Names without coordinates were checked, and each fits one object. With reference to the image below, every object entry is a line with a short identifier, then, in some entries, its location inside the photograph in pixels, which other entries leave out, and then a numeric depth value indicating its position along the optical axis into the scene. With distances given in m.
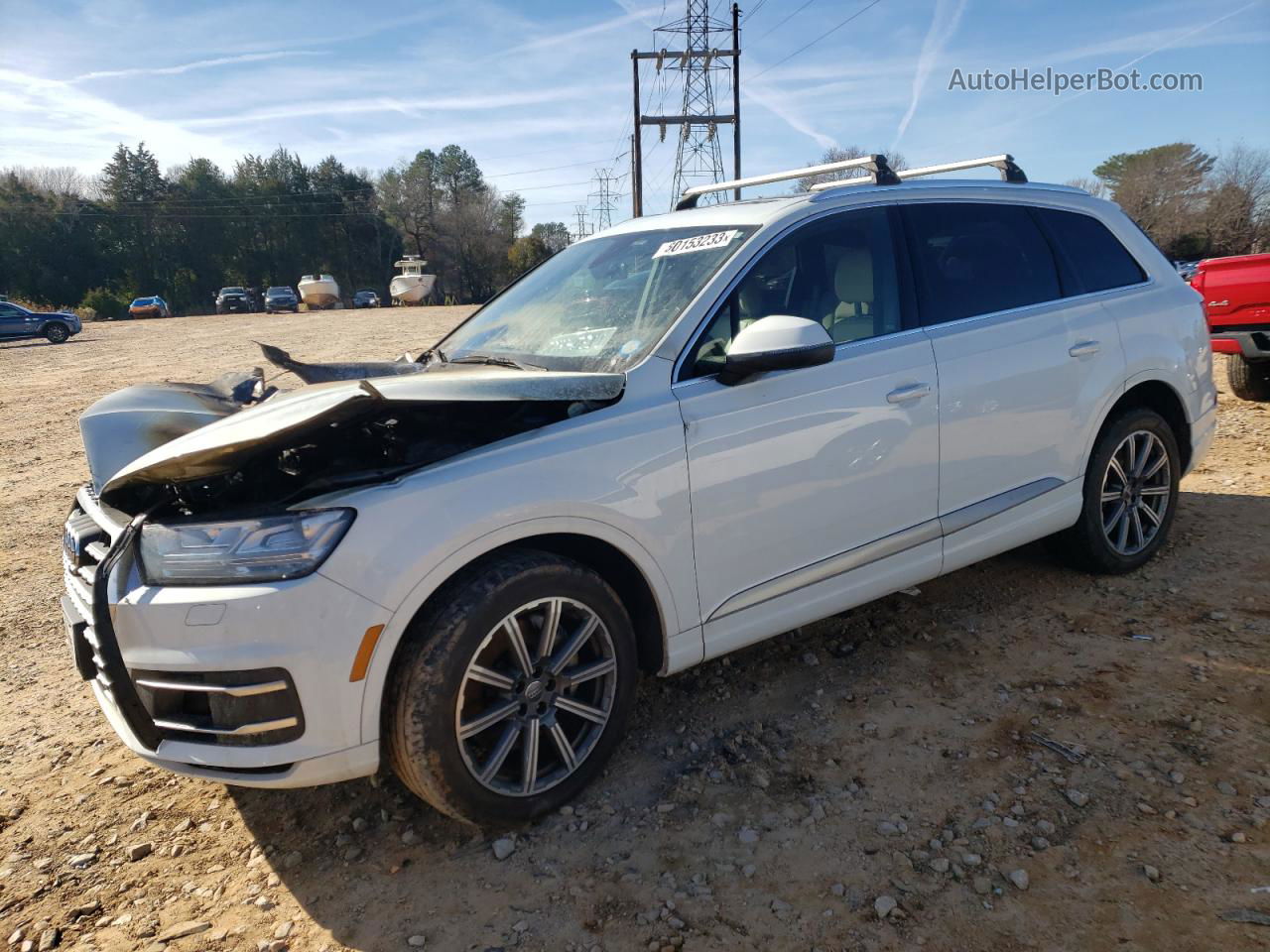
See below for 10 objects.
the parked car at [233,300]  53.41
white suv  2.30
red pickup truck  7.57
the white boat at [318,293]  53.62
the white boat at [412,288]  57.62
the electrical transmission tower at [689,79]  30.02
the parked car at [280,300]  50.34
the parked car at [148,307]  50.56
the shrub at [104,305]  54.12
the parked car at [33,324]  28.72
